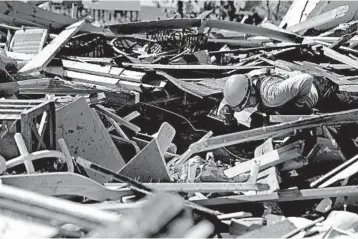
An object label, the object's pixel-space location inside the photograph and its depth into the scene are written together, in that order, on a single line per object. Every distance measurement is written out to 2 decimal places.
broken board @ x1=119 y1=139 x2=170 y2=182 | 5.21
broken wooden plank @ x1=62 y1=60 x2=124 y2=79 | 7.80
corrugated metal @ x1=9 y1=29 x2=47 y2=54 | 9.05
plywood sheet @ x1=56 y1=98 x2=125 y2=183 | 5.49
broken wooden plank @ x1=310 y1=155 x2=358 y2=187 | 4.99
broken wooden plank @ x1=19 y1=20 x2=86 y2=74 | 7.70
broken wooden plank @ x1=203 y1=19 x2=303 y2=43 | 8.31
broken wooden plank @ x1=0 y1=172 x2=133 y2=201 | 4.29
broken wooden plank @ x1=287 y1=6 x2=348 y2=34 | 10.01
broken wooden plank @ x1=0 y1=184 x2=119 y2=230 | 2.91
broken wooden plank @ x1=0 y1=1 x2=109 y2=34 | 10.23
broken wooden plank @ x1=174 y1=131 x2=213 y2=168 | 6.02
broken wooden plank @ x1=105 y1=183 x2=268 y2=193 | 4.66
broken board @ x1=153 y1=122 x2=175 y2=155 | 6.03
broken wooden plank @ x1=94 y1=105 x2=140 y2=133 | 6.66
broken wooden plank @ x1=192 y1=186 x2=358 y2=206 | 4.74
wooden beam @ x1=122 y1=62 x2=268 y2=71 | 8.01
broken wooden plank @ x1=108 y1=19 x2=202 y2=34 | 7.95
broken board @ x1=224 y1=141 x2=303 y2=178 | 5.29
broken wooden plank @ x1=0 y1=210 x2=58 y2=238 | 2.98
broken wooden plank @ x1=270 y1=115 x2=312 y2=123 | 5.85
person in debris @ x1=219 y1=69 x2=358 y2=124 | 5.93
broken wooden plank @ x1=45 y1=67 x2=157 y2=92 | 7.58
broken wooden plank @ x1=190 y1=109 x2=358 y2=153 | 4.96
